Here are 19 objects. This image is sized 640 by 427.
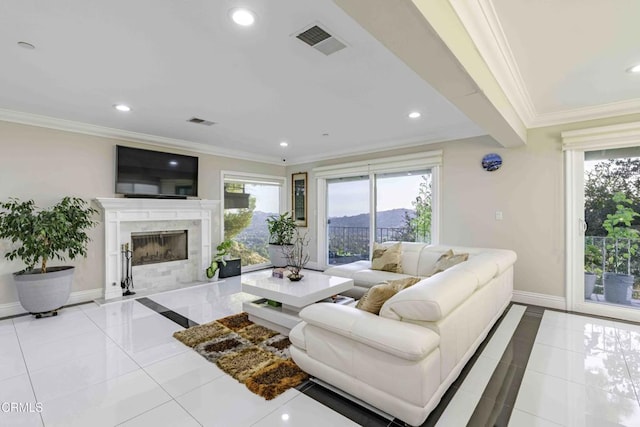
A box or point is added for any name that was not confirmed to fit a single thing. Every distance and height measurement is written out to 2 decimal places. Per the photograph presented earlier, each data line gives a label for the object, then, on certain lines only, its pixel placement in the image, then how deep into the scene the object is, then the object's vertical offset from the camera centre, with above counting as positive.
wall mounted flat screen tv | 4.50 +0.68
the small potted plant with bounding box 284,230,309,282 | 6.44 -0.81
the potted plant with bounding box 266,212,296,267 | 6.49 -0.51
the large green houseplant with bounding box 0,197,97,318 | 3.41 -0.37
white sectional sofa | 1.62 -0.81
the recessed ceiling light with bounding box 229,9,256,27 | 1.81 +1.26
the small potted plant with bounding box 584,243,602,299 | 3.70 -0.66
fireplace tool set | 4.58 -0.88
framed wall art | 6.79 +0.40
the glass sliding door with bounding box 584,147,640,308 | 3.49 -0.16
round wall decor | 4.20 +0.76
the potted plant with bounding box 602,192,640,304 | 3.52 -0.43
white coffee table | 2.96 -0.84
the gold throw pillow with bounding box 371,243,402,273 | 4.09 -0.63
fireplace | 4.39 -0.36
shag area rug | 2.19 -1.24
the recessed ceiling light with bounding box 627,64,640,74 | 2.56 +1.29
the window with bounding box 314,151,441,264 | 5.03 +0.20
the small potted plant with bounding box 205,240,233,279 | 5.33 -0.84
